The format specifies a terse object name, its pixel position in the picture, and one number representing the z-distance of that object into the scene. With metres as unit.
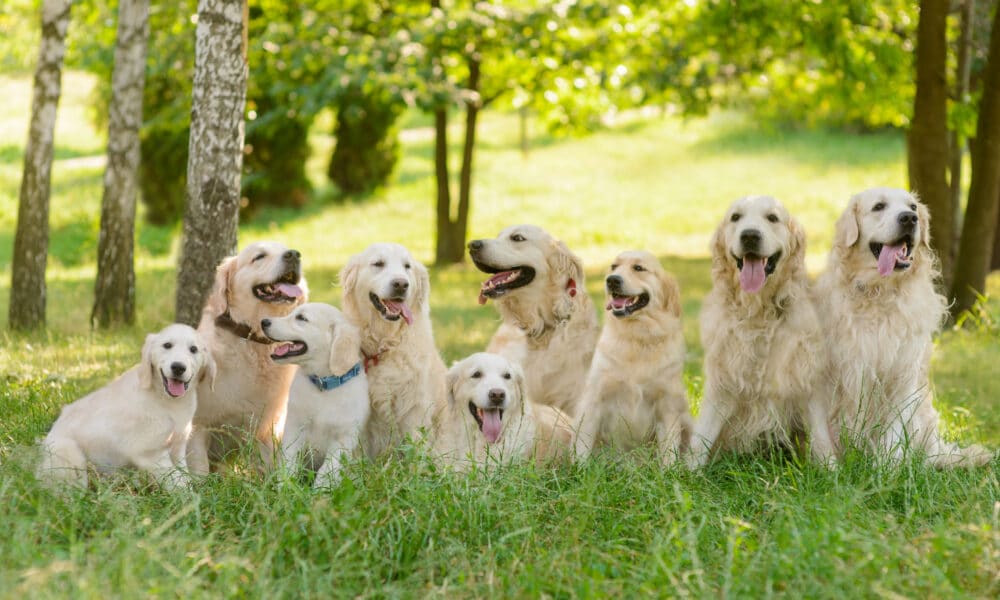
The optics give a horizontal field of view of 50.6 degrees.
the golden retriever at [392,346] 5.01
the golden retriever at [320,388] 4.66
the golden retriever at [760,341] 4.84
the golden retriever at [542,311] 5.82
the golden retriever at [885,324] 4.79
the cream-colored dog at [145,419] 4.50
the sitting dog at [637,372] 5.15
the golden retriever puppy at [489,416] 4.89
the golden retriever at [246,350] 5.09
